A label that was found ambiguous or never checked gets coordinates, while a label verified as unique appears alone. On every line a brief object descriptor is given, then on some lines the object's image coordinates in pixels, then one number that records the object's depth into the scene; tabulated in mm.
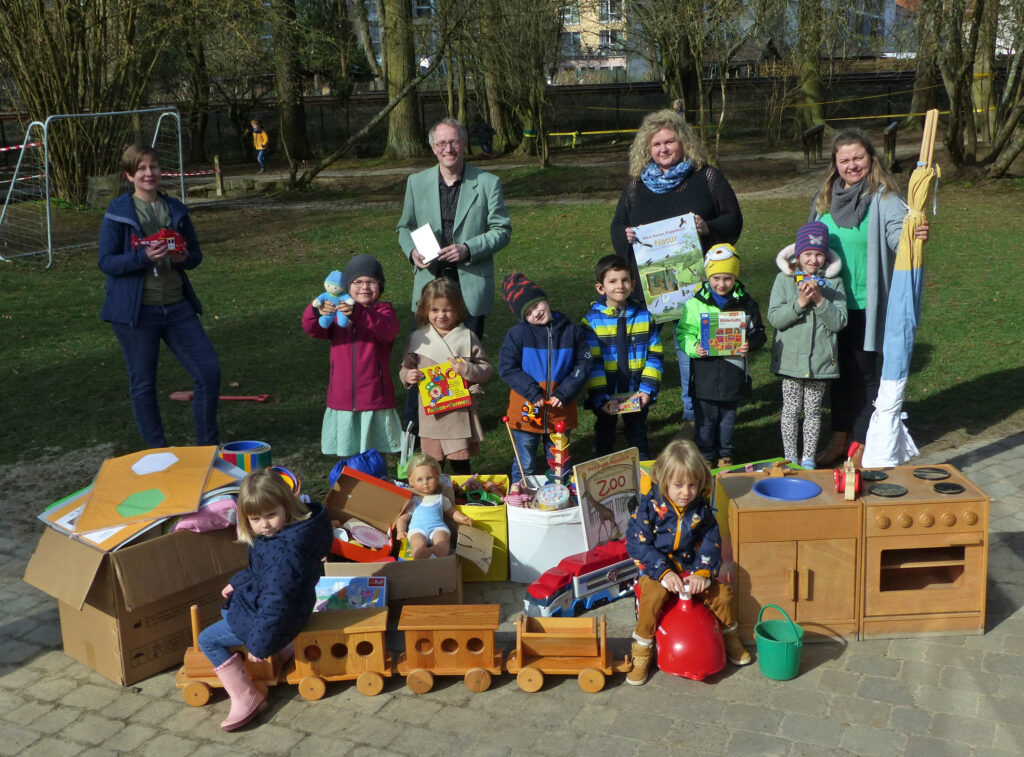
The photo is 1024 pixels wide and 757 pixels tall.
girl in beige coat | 6129
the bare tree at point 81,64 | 19047
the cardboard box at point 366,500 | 5395
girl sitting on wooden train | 4242
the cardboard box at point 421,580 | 4930
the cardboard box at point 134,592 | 4461
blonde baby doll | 5176
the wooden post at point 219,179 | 24294
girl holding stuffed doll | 6055
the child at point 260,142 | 31031
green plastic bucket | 4367
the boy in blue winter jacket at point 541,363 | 6055
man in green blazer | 6531
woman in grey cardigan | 5906
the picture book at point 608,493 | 5250
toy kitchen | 4594
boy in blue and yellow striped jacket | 6246
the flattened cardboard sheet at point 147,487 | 4672
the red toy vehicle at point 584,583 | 4922
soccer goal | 18453
